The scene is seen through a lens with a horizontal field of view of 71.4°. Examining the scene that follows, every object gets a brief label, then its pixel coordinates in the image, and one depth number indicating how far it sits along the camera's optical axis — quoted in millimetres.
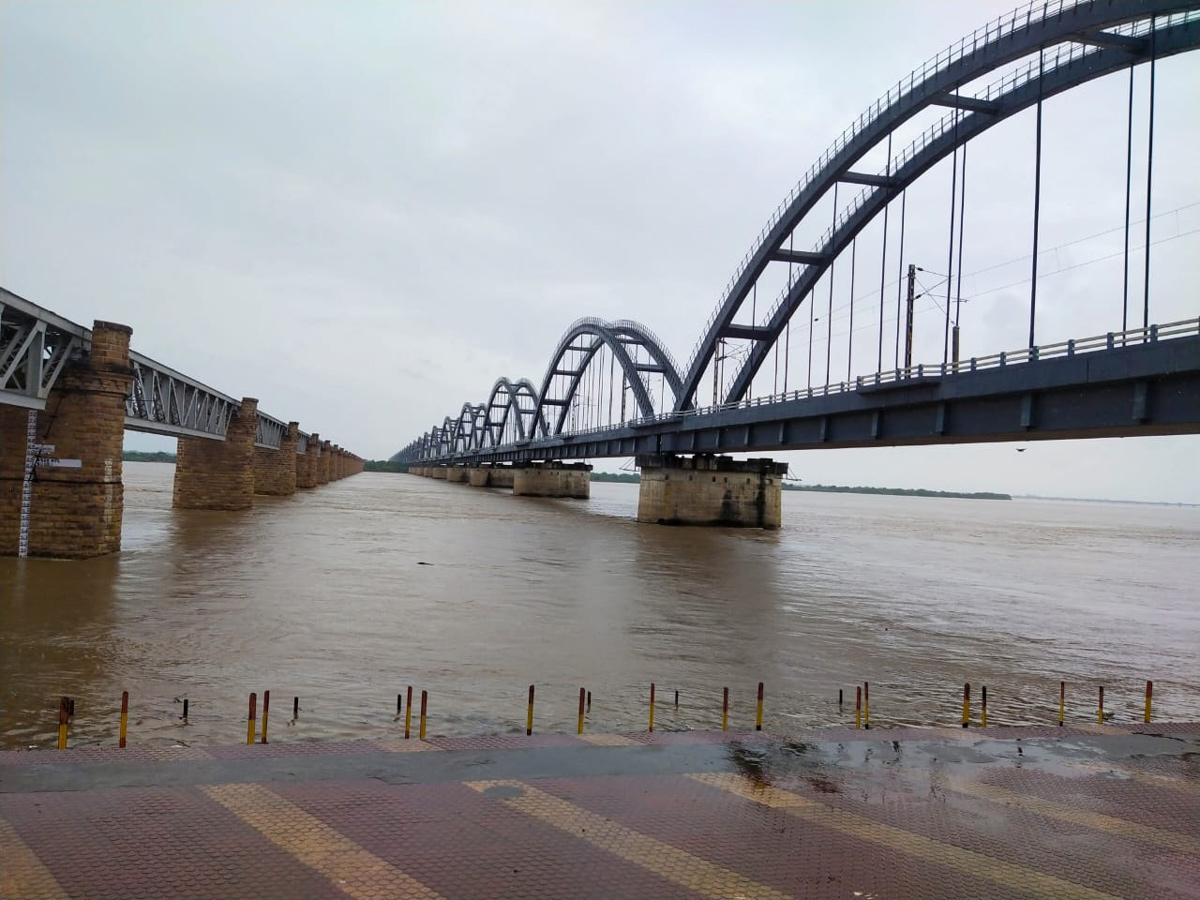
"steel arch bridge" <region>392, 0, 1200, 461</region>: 30062
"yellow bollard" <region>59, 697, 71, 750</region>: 8984
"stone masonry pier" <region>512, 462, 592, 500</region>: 129125
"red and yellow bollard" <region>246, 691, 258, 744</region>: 9439
